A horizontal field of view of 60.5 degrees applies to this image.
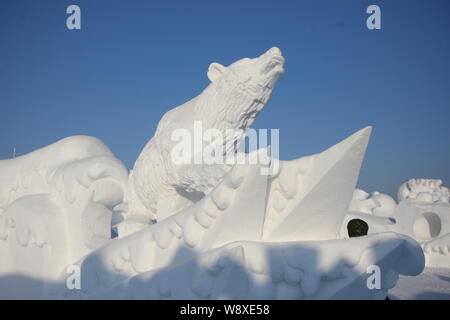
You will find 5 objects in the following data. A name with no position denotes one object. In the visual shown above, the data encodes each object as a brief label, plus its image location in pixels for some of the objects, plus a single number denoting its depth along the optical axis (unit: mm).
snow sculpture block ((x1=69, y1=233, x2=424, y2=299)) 2065
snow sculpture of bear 3143
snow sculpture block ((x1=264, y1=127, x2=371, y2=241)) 2285
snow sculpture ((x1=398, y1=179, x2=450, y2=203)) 11312
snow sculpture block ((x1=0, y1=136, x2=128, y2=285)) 3238
